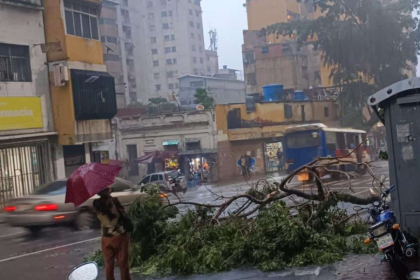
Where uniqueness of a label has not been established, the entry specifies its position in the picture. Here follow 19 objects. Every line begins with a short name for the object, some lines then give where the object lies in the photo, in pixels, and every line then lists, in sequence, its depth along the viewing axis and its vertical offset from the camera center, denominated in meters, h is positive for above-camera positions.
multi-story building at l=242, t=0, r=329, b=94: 62.97 +7.63
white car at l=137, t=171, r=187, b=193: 31.49 -2.22
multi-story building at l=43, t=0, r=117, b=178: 27.55 +3.16
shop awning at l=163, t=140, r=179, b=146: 45.14 -0.31
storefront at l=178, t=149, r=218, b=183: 44.19 -2.00
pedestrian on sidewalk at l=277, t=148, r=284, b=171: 47.88 -2.53
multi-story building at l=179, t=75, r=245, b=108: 70.00 +5.63
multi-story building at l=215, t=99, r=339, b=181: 45.28 +0.22
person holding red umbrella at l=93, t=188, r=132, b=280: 7.68 -1.13
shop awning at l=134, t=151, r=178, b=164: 43.66 -1.23
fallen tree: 8.85 -1.64
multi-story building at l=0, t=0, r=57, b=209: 25.17 +2.15
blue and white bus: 32.62 -1.05
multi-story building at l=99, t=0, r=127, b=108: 77.06 +13.94
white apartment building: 98.19 +16.22
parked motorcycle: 6.79 -1.43
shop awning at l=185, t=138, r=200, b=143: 44.69 -0.28
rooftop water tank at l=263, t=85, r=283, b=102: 52.44 +3.31
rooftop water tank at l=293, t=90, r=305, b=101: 53.84 +2.85
